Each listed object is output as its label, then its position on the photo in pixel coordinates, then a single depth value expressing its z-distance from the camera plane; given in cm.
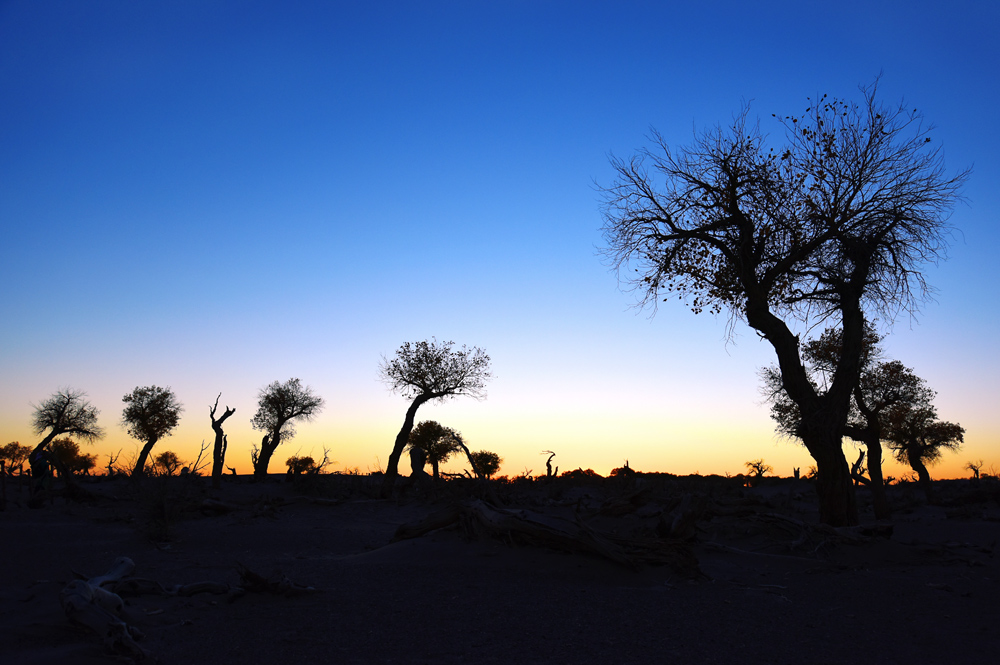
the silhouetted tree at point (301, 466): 2876
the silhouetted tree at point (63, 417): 3966
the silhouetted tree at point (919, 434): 3006
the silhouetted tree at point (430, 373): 3069
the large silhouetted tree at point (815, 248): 1344
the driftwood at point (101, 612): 582
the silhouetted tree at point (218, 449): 2662
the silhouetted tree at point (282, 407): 4162
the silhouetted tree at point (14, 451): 5540
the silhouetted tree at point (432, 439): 4709
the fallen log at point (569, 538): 1016
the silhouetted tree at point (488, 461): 5194
